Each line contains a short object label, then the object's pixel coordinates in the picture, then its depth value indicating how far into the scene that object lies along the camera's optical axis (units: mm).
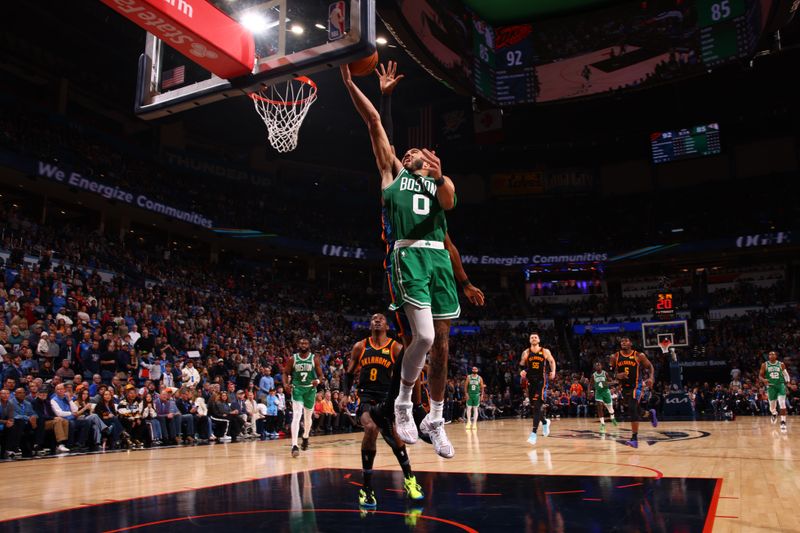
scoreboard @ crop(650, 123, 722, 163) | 33531
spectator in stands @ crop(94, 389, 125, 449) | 12641
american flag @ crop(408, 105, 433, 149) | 32844
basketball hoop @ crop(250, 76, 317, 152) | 12000
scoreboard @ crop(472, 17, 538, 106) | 22359
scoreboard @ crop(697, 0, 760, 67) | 19203
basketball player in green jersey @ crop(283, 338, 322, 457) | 11984
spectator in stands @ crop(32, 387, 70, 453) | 11531
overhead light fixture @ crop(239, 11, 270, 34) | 7191
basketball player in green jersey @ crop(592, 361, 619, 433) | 17688
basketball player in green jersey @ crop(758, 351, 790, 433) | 16359
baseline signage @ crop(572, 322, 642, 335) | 36188
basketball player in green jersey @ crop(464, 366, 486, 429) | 19328
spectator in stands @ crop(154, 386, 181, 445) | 14023
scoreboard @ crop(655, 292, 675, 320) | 27062
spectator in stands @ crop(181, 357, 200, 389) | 15370
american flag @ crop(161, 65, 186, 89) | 7566
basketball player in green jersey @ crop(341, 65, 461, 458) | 4418
